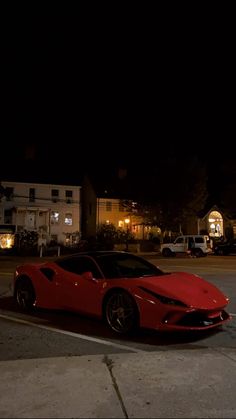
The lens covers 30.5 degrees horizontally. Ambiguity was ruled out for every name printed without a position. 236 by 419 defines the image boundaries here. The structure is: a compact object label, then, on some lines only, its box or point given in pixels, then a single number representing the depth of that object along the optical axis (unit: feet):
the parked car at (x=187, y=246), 104.94
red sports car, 19.95
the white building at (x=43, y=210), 166.40
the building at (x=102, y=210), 178.70
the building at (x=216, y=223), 192.13
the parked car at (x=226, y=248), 120.26
